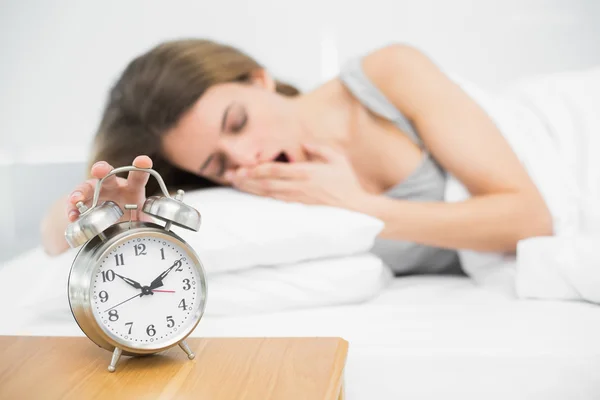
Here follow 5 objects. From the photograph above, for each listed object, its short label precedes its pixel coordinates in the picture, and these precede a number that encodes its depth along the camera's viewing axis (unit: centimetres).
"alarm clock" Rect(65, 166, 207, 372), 95
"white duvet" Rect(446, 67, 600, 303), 138
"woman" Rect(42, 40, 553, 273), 155
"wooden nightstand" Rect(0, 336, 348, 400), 87
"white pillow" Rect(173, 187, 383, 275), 137
